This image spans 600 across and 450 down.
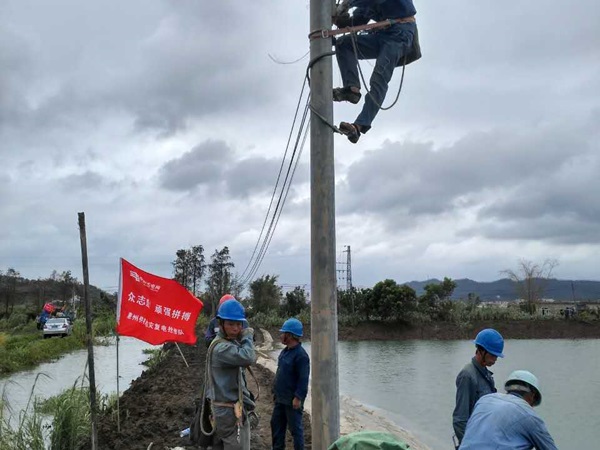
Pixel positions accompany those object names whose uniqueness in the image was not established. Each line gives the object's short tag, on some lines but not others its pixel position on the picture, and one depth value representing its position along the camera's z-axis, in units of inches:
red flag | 295.6
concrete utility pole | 142.1
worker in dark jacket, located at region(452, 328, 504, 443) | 169.9
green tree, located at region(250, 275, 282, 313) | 1903.1
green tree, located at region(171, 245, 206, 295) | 1886.1
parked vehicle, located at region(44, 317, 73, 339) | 1230.9
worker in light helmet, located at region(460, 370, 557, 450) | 118.4
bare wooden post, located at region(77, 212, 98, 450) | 207.2
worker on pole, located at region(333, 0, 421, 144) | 168.1
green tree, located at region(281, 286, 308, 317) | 1915.6
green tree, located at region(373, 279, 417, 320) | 1668.3
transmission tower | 2016.2
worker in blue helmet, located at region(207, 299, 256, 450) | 165.5
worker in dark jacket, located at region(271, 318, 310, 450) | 247.8
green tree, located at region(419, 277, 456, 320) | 1785.6
